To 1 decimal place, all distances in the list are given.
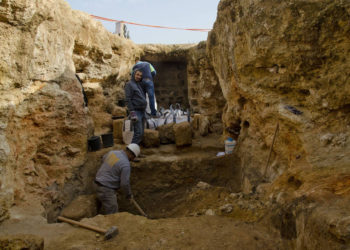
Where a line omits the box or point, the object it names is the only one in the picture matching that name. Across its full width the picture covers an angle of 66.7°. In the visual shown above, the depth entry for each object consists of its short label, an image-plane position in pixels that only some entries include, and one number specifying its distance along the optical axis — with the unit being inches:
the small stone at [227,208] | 113.0
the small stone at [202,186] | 165.0
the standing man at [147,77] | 228.3
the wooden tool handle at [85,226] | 109.3
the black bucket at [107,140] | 223.0
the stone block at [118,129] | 248.8
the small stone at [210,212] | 116.5
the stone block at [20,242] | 78.4
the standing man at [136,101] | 222.7
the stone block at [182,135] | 243.8
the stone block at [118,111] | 285.0
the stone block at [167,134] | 260.2
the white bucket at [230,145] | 211.0
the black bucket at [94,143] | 206.2
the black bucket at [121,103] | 317.2
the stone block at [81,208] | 140.9
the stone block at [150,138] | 246.1
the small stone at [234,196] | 126.6
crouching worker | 164.4
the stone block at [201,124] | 271.0
